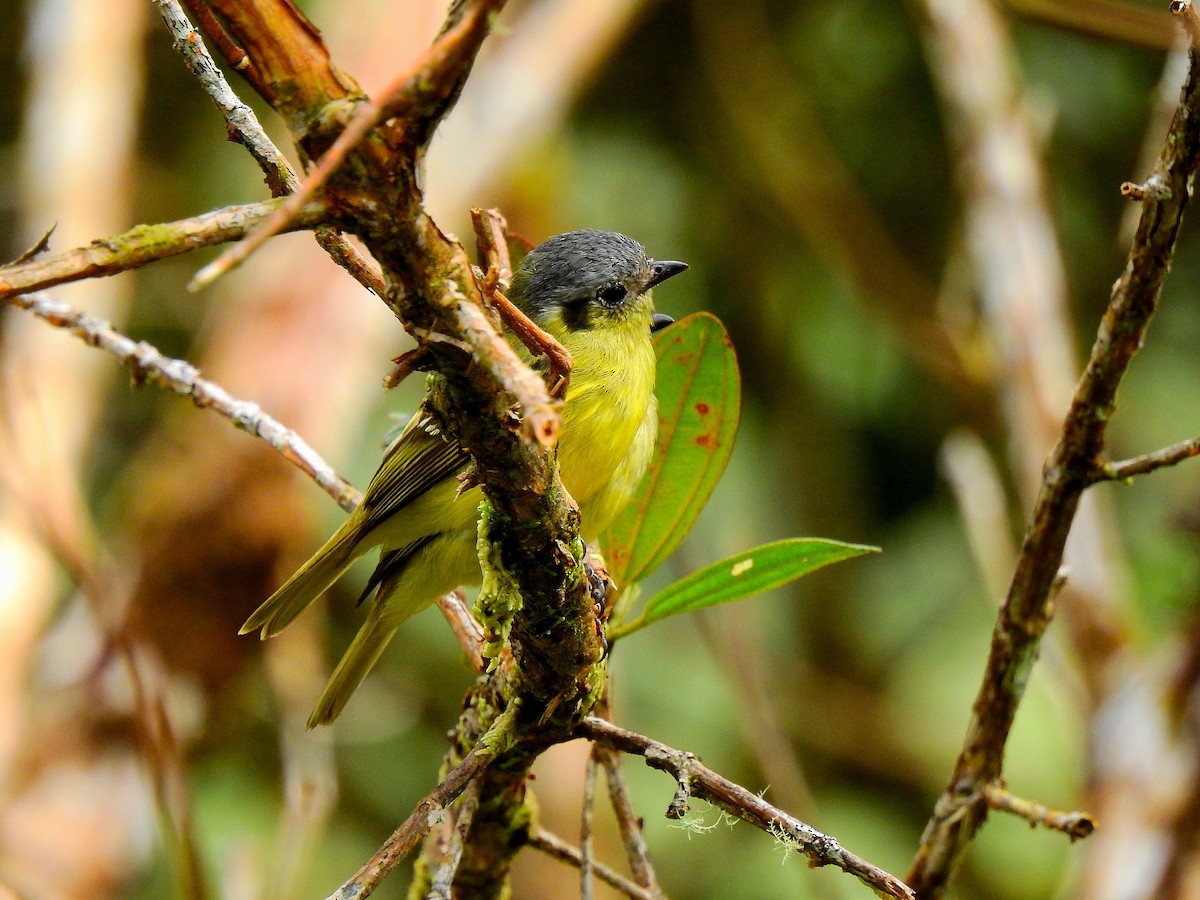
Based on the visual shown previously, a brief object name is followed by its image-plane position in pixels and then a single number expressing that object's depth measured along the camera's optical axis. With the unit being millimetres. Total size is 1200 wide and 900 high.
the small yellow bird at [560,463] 4746
